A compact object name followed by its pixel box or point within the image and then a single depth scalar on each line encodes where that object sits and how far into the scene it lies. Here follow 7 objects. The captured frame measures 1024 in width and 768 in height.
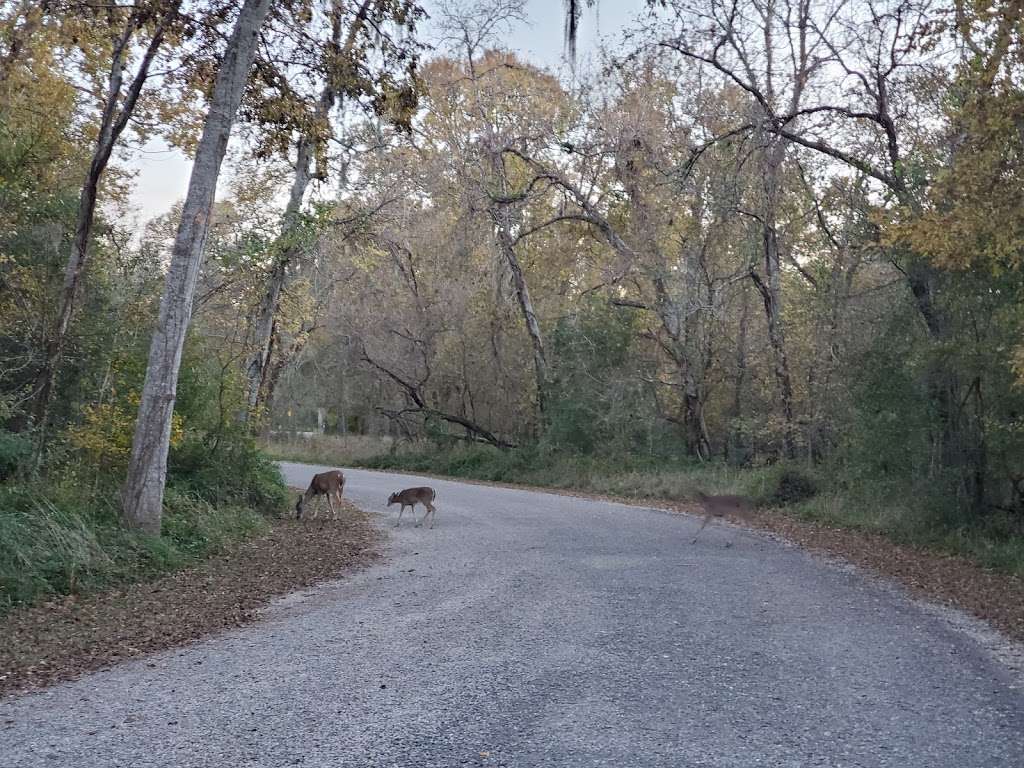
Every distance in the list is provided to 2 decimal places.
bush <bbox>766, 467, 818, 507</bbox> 20.58
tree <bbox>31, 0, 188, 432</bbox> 12.70
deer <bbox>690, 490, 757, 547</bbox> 14.72
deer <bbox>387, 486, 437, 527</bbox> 16.67
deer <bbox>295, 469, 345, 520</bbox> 16.30
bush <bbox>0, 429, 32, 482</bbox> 13.08
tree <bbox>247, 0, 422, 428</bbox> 12.87
